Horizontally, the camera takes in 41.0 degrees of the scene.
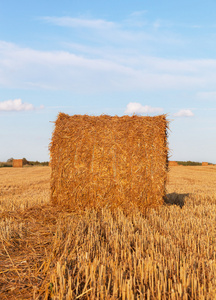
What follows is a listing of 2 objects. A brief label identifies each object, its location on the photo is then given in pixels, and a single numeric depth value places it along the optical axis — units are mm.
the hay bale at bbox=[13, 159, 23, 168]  34938
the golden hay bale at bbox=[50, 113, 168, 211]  6453
